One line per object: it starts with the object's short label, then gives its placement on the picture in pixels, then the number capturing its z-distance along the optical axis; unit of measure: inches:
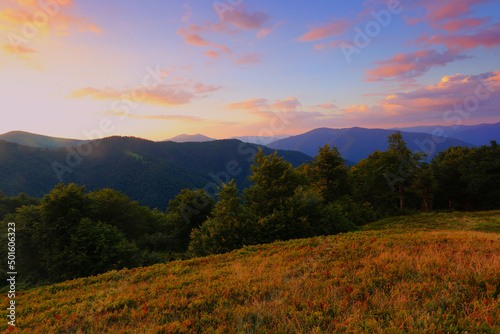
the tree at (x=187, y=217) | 1456.7
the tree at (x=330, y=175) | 1243.2
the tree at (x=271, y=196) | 704.4
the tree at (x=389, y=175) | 1642.5
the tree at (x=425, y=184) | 1481.3
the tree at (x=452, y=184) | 1763.0
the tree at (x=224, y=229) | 681.0
